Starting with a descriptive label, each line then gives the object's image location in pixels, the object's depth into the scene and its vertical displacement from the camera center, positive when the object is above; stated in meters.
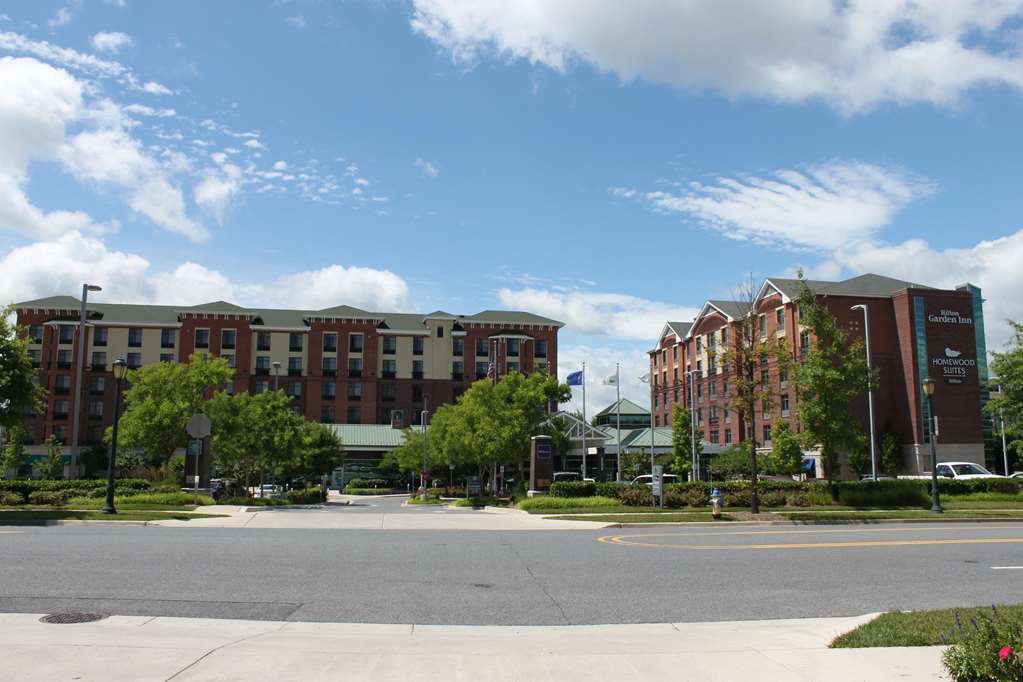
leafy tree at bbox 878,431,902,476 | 67.50 -0.90
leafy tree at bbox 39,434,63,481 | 67.19 -1.45
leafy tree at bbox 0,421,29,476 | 54.22 -0.63
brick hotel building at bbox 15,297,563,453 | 91.88 +11.04
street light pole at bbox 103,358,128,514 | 25.77 +0.34
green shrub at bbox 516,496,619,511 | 31.83 -2.22
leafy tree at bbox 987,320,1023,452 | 38.41 +2.82
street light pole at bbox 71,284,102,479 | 38.35 +3.65
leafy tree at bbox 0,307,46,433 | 27.53 +2.33
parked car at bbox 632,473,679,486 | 49.66 -2.05
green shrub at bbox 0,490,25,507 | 29.72 -1.87
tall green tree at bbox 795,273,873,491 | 33.47 +2.51
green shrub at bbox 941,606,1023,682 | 6.20 -1.63
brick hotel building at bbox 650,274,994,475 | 68.69 +7.66
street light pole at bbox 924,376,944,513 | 30.08 -1.89
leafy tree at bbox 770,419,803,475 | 55.88 -0.46
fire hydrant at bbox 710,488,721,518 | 27.75 -2.00
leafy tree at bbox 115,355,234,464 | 51.16 +2.88
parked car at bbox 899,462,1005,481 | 47.75 -1.48
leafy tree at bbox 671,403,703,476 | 73.25 +0.58
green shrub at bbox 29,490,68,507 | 30.23 -1.88
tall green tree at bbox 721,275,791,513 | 30.11 +3.04
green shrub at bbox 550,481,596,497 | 35.05 -1.83
